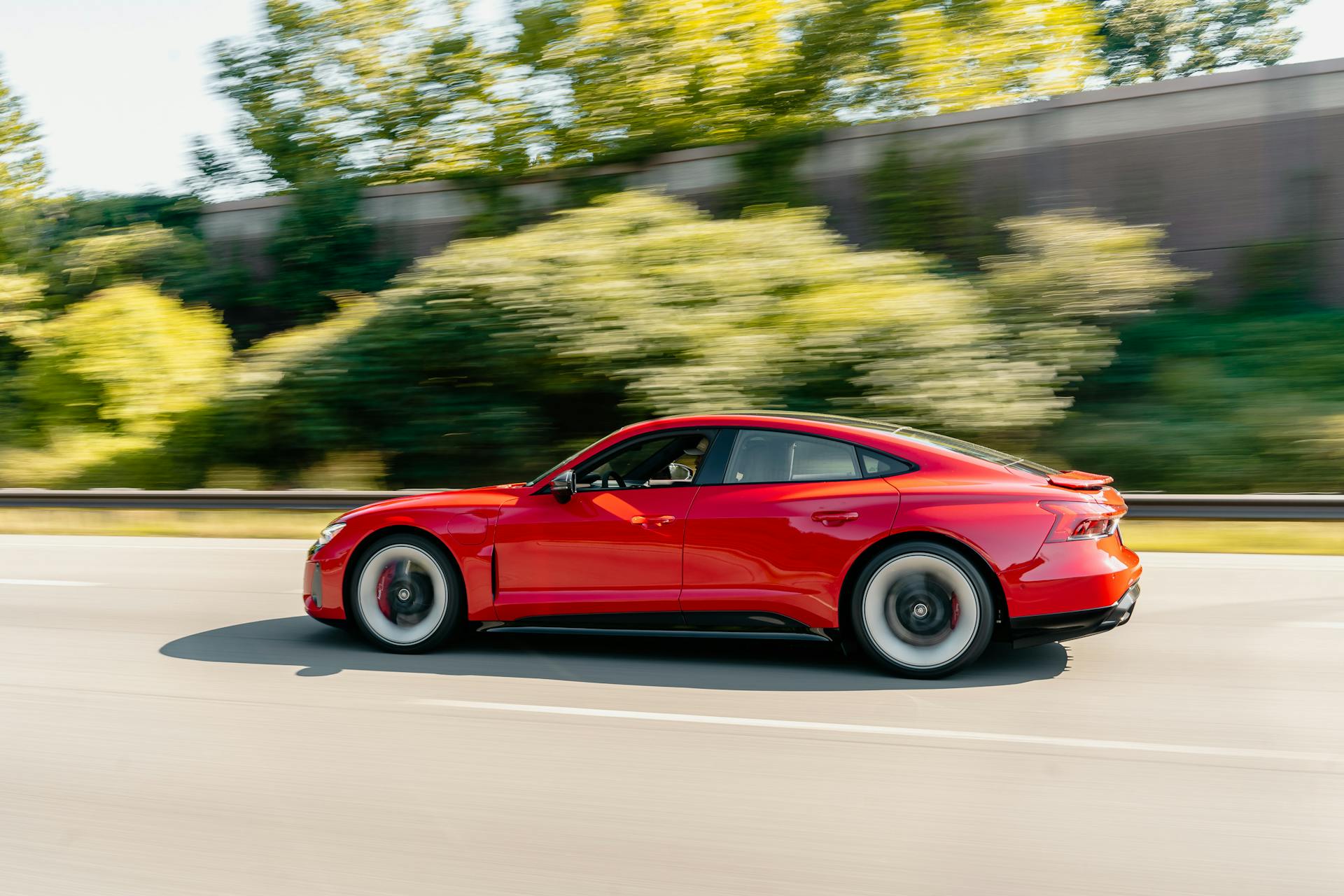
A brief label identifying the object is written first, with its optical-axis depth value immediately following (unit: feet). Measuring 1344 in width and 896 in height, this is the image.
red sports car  18.38
